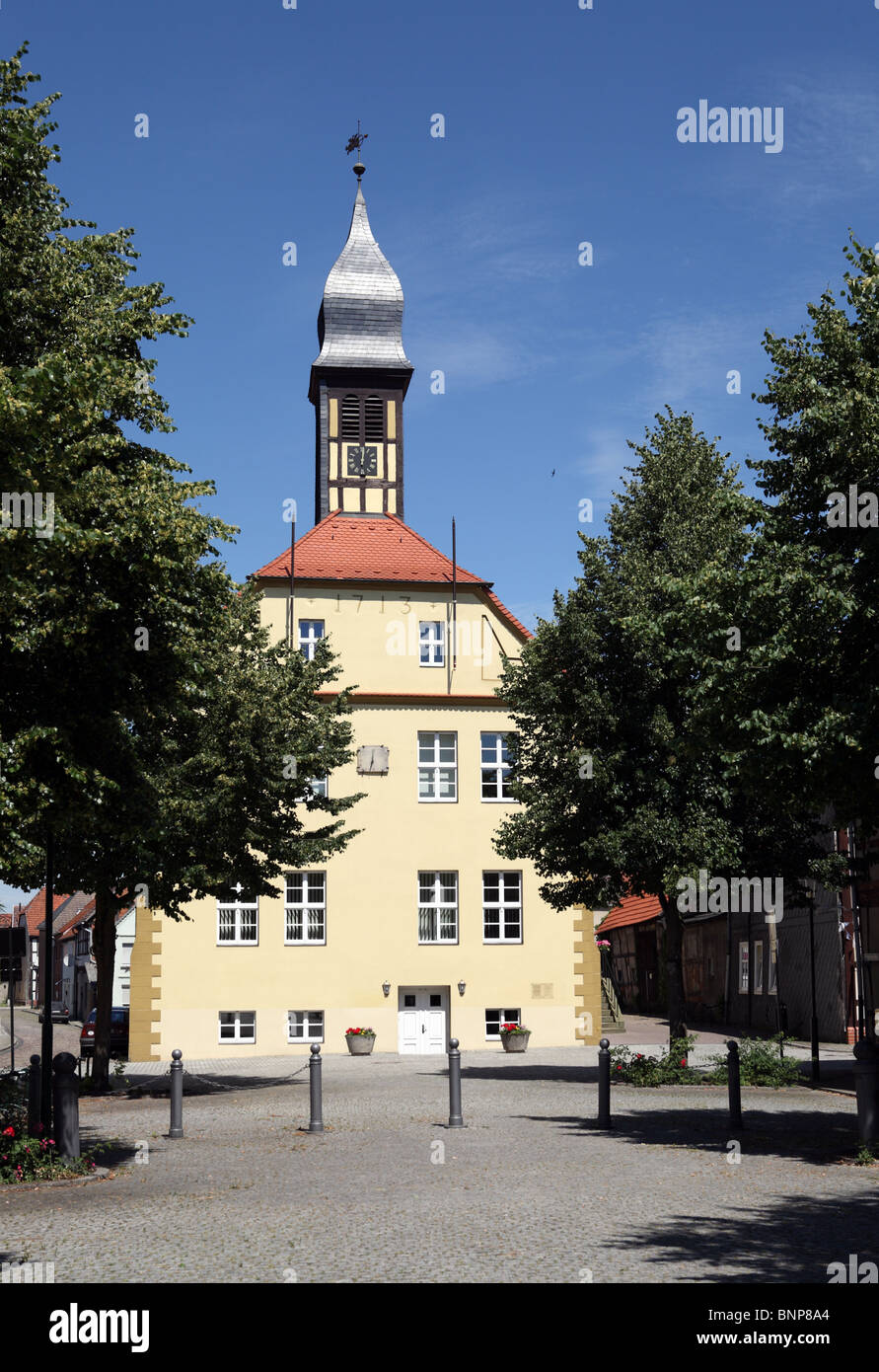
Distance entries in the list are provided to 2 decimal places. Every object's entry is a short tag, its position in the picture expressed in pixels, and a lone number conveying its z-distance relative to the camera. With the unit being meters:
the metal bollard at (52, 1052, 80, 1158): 13.11
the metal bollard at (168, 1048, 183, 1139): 16.89
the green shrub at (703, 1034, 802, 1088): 22.78
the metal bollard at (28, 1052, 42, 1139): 14.63
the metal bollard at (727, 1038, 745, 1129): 16.11
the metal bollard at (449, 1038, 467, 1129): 17.34
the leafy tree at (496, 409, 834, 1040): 22.75
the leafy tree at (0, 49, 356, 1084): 11.27
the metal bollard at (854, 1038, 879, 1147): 13.54
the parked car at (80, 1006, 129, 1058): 36.47
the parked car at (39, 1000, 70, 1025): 60.28
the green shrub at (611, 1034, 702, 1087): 22.98
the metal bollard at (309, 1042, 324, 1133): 17.22
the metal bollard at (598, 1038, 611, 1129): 17.11
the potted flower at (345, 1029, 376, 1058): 34.69
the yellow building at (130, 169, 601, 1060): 35.16
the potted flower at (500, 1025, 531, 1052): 35.06
